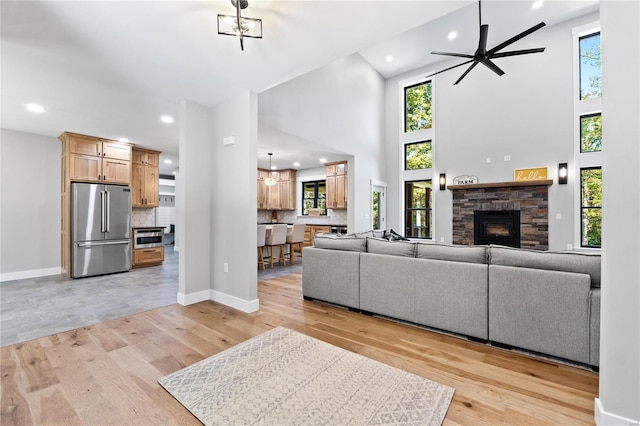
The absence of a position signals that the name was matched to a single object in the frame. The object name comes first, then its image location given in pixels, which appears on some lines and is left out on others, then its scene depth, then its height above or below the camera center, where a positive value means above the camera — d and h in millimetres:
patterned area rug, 1601 -1184
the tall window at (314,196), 8984 +508
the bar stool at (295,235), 6695 -592
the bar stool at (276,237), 6051 -584
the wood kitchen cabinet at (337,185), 7586 +742
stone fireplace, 6301 -19
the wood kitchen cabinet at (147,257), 6070 -1055
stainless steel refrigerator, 5090 -367
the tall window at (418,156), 8094 +1691
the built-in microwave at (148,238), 6086 -622
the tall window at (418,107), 8172 +3183
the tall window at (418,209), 8086 +99
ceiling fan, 3880 +2421
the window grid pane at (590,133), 5930 +1753
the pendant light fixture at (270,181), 7577 +828
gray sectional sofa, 2152 -733
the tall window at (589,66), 6004 +3243
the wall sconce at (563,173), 6062 +885
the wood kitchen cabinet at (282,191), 9117 +680
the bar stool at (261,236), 5586 -510
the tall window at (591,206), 5863 +152
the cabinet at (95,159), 5152 +1004
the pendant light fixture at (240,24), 2016 +1447
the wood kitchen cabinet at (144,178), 6301 +755
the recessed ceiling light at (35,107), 3873 +1455
